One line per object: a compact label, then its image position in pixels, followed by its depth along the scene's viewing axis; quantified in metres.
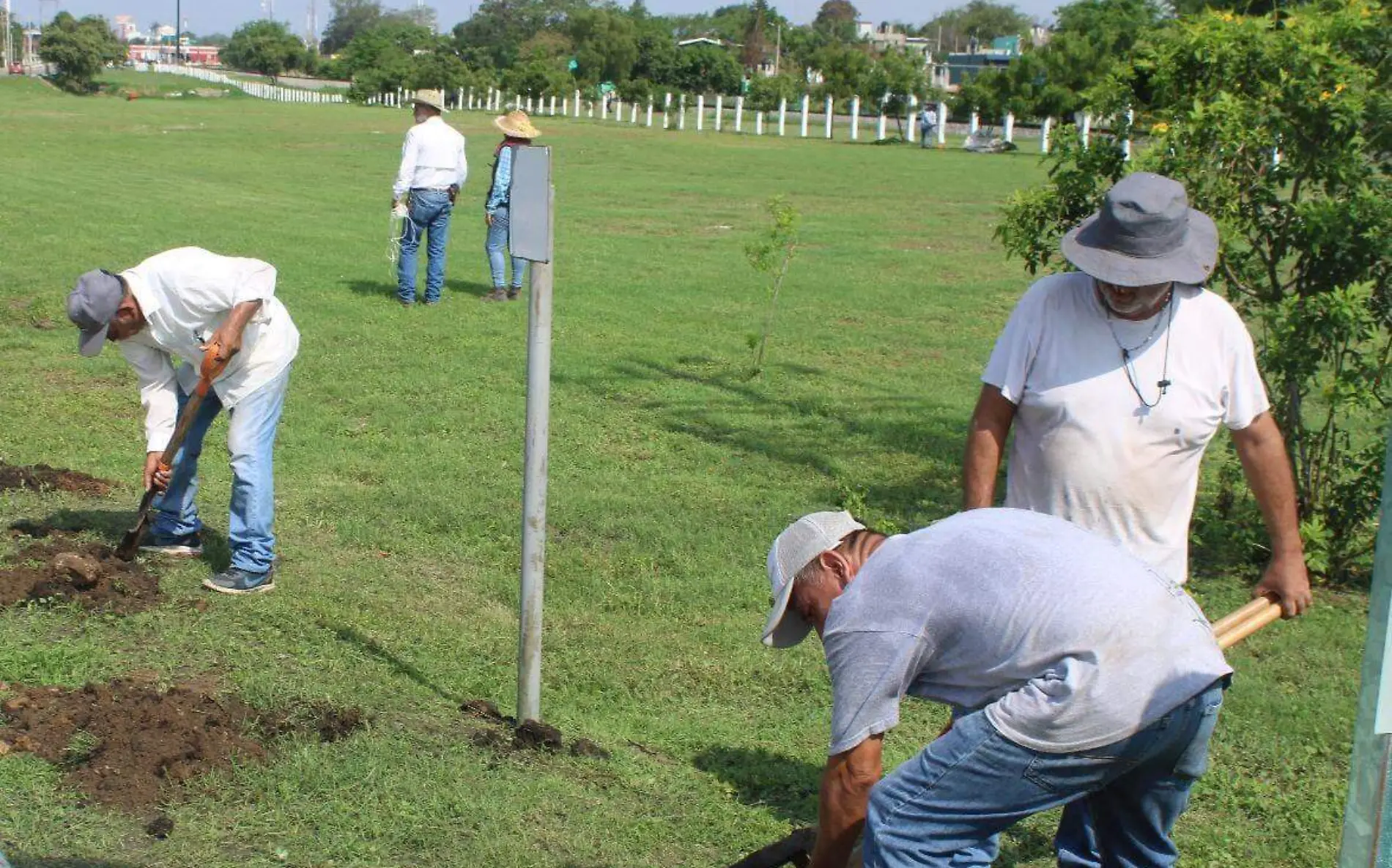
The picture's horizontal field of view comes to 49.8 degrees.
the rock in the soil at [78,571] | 6.15
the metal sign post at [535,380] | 4.72
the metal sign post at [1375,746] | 2.25
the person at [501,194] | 13.44
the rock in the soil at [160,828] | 4.36
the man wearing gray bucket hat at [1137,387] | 3.99
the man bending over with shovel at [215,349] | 6.16
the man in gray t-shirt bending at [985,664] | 2.95
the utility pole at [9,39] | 99.12
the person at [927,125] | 50.56
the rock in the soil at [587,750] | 5.07
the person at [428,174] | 13.35
